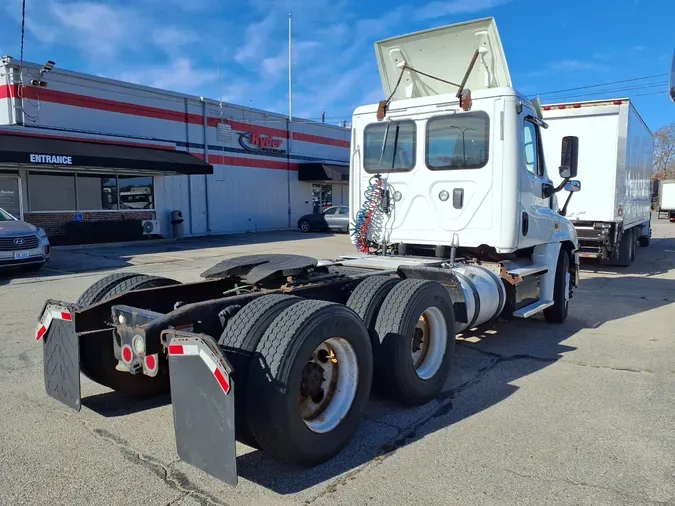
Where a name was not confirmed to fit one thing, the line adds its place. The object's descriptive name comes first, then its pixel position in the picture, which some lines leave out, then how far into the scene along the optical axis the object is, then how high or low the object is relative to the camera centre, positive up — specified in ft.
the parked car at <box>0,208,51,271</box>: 35.42 -2.42
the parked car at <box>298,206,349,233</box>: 82.74 -1.77
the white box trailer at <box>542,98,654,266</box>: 38.63 +3.46
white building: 56.70 +6.43
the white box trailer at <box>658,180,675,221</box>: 118.46 +2.88
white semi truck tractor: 9.66 -2.15
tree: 241.55 +26.12
